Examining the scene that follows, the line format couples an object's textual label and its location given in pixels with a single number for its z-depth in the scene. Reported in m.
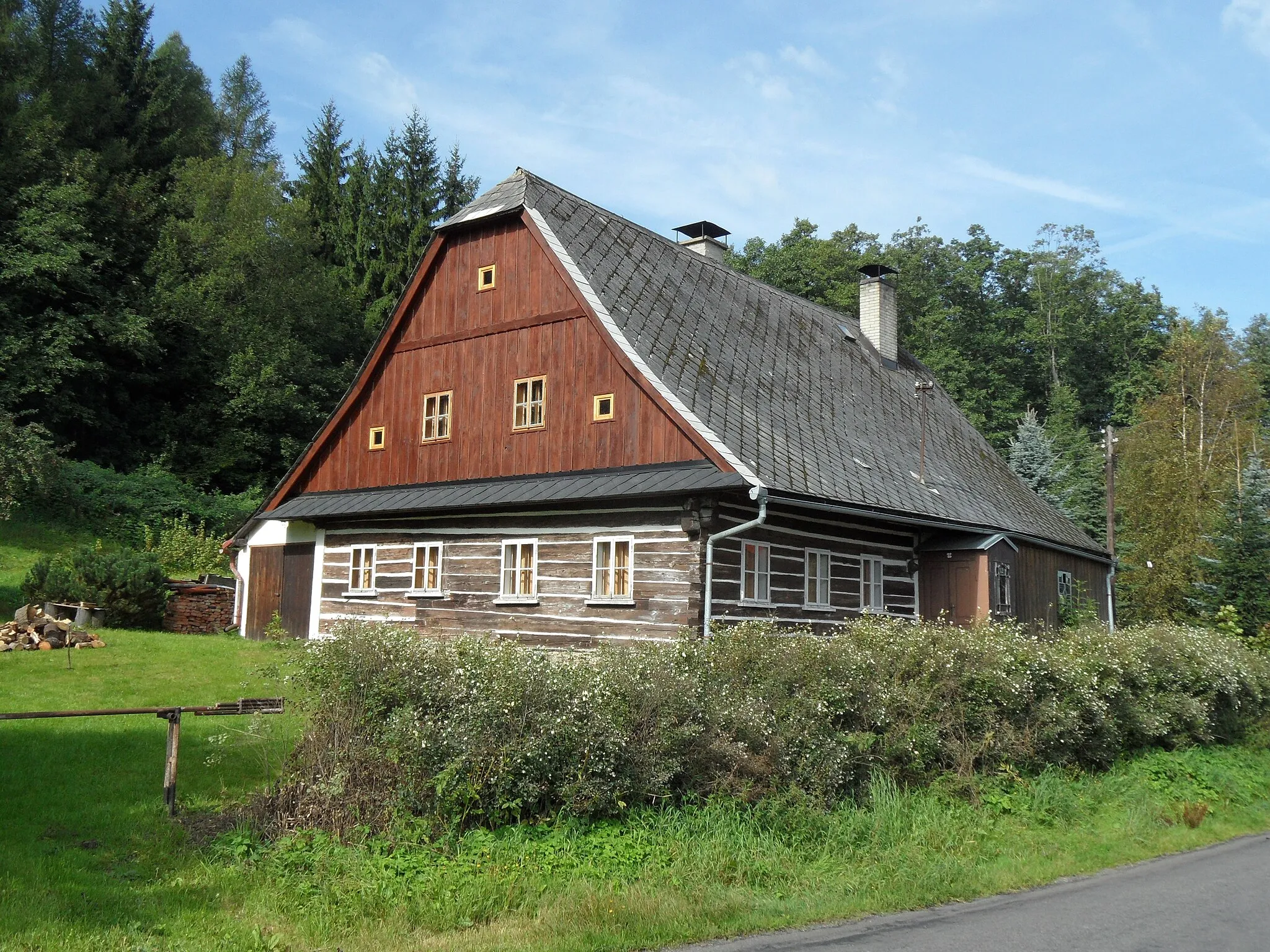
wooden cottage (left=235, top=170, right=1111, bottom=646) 15.73
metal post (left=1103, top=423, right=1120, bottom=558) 29.03
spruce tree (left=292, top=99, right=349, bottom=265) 48.44
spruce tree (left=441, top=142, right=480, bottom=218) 49.72
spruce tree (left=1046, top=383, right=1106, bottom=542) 37.81
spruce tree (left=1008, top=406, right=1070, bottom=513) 39.44
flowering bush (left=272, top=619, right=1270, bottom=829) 8.06
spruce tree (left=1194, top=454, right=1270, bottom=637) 25.11
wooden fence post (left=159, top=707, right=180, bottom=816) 8.37
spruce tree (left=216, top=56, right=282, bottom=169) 52.56
